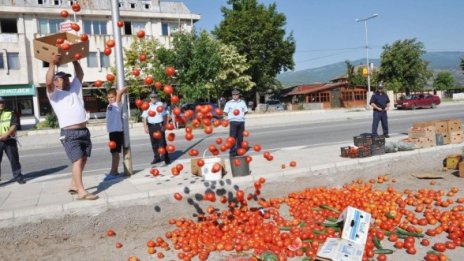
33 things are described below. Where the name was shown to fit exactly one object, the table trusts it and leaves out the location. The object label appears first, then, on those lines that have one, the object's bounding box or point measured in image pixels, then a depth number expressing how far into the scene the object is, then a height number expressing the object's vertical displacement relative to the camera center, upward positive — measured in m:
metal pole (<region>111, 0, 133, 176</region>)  7.73 +0.87
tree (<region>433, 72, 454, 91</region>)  72.88 +3.53
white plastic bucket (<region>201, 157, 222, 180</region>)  6.91 -1.00
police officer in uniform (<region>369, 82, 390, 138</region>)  12.43 -0.09
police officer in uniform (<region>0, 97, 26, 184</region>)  8.09 -0.20
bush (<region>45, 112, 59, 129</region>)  27.42 +0.34
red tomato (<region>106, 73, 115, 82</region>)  5.95 +0.69
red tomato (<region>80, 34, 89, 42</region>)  6.10 +1.35
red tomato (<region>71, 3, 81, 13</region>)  5.82 +1.76
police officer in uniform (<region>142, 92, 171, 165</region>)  9.62 -0.12
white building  35.53 +9.07
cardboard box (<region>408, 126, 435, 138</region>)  9.34 -0.73
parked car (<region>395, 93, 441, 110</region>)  37.09 +0.04
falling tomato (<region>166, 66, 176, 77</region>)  5.93 +0.71
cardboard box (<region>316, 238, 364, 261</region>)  4.29 -1.64
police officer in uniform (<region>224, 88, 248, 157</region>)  9.96 -0.03
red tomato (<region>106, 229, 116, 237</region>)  5.63 -1.61
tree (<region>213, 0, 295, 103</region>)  43.88 +8.58
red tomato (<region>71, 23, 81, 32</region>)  5.93 +1.49
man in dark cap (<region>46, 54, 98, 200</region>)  5.63 +0.08
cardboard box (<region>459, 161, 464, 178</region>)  7.91 -1.43
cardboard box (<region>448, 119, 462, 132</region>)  9.66 -0.64
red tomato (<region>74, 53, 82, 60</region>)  6.02 +1.05
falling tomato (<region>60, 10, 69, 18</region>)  5.60 +1.61
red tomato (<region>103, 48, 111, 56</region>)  6.30 +1.16
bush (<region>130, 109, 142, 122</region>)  28.34 +0.33
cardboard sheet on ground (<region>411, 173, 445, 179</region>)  8.03 -1.55
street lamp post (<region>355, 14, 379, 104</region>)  38.97 +8.30
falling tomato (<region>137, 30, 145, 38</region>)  6.24 +1.39
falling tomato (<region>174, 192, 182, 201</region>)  6.11 -1.23
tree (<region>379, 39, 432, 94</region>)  44.59 +4.21
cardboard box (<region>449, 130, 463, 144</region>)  9.62 -0.92
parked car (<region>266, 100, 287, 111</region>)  46.38 +0.50
